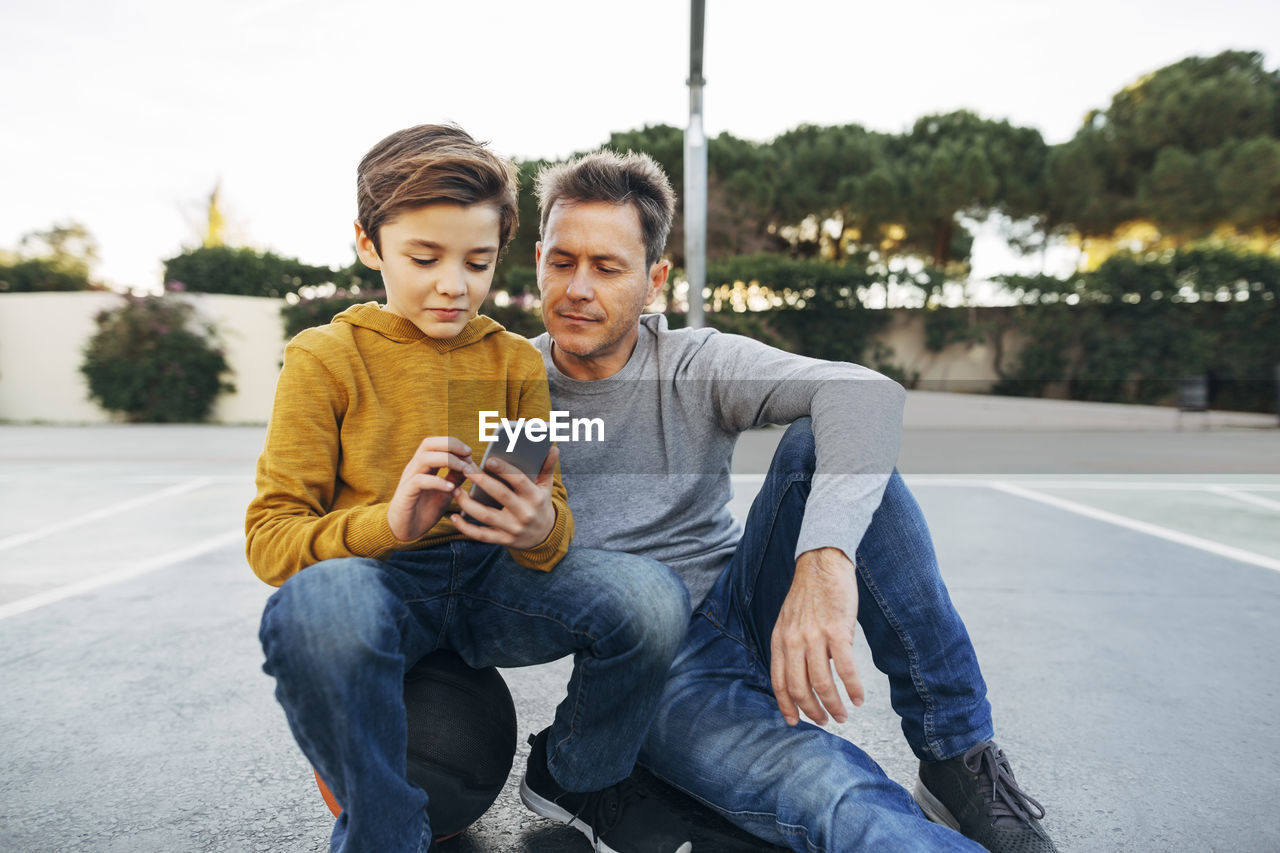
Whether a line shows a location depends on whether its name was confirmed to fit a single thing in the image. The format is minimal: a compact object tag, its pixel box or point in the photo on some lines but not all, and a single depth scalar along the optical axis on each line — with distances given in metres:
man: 1.43
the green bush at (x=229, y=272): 12.74
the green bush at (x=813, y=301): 13.61
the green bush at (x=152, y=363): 11.50
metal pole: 6.81
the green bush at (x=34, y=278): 13.24
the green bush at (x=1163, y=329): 13.05
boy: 1.16
